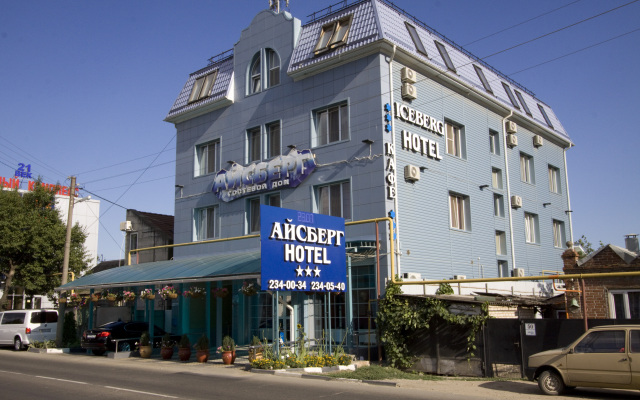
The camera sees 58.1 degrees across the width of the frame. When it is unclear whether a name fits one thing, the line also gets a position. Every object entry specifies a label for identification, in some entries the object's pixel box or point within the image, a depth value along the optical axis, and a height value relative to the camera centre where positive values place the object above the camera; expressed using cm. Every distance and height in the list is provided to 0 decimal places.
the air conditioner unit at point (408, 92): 2191 +770
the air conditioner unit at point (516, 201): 2697 +429
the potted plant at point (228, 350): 1928 -168
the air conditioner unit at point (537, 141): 2988 +784
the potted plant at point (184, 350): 2080 -176
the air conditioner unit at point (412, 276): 2019 +70
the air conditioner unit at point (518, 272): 2545 +98
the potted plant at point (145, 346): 2254 -174
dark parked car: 2388 -145
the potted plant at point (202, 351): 2011 -175
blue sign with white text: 1688 +144
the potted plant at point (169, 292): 2198 +33
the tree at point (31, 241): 3347 +366
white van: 2723 -110
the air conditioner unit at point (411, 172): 2130 +453
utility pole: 2692 +160
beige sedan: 1124 -140
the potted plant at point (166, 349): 2175 -179
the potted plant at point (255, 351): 1784 -159
